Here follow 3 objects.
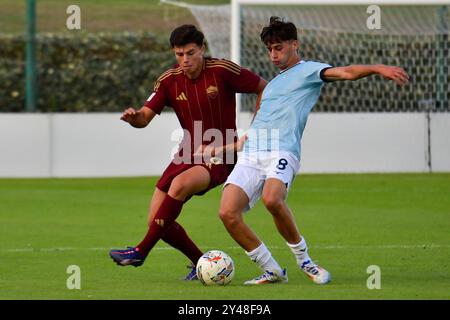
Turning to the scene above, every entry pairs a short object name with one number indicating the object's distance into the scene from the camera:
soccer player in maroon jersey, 18.12
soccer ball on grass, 17.37
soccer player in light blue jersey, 17.23
